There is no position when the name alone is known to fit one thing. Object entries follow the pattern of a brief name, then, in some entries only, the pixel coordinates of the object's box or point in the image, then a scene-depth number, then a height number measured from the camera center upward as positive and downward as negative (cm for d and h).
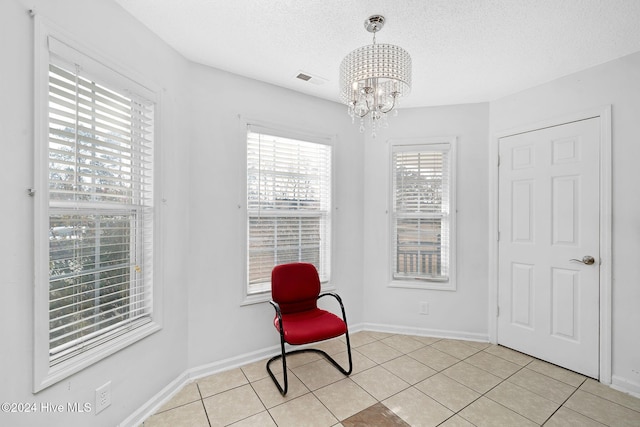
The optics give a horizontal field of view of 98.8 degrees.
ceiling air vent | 246 +125
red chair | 210 -91
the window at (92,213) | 133 +0
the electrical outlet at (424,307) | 311 -106
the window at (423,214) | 309 +0
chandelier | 159 +81
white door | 232 -28
